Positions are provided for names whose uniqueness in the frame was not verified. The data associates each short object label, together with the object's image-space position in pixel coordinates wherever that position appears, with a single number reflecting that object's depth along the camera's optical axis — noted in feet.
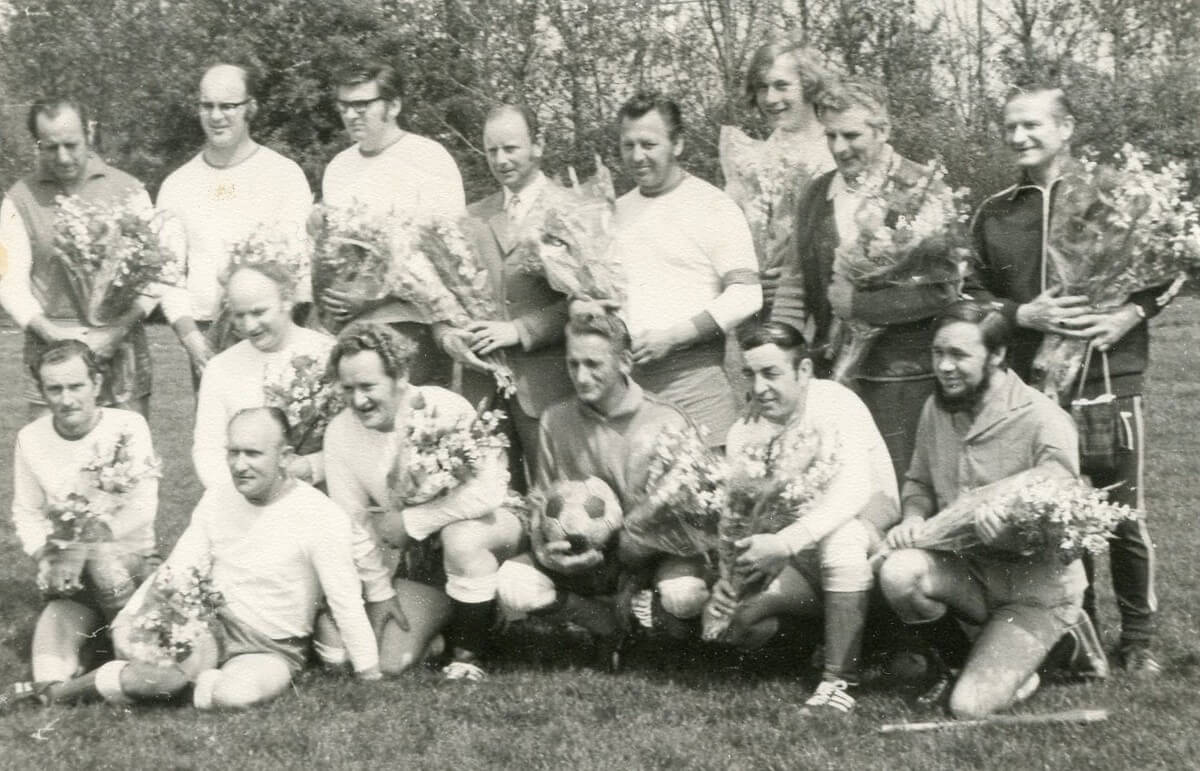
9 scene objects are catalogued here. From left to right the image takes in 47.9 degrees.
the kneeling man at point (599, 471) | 19.01
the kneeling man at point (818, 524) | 17.78
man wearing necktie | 20.49
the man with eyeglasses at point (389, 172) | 21.33
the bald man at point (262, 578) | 18.67
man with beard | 17.53
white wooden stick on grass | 16.53
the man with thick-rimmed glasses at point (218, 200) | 21.97
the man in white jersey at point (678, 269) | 20.12
